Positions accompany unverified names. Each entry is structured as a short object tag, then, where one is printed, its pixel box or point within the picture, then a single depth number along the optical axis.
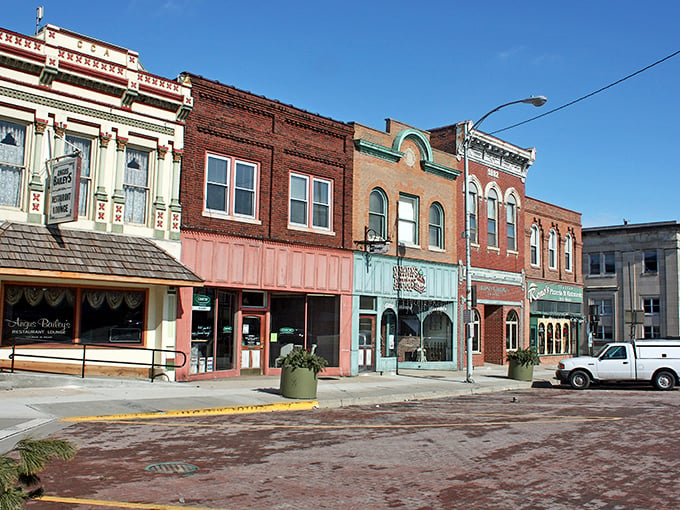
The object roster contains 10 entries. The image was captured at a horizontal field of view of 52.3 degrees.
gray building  53.59
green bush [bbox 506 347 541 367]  25.41
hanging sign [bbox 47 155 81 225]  16.27
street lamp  23.12
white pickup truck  23.45
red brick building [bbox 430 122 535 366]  31.36
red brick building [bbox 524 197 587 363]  35.88
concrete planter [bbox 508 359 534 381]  25.38
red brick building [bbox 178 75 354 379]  20.64
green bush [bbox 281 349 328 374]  16.83
